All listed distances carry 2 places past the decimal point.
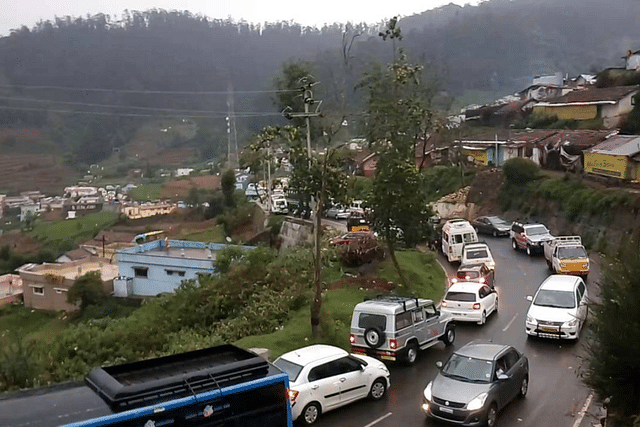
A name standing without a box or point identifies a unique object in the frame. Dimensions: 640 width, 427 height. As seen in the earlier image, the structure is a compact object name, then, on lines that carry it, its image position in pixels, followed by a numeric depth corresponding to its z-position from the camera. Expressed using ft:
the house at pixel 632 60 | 209.07
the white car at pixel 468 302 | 59.00
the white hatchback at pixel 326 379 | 36.35
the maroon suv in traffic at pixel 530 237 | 96.22
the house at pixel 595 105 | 165.27
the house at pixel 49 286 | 141.28
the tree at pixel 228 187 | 202.49
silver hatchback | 34.55
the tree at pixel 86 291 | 132.16
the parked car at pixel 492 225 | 119.34
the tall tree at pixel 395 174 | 73.87
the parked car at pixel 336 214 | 152.64
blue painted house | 134.10
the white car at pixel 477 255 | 80.99
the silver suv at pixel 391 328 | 46.65
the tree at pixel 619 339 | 26.30
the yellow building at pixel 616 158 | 109.24
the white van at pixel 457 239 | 94.63
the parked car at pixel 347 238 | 91.25
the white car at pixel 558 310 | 51.26
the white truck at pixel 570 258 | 75.92
